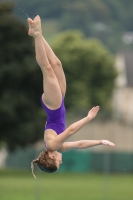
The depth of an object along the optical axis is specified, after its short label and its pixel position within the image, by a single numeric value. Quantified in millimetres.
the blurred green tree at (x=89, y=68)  76812
